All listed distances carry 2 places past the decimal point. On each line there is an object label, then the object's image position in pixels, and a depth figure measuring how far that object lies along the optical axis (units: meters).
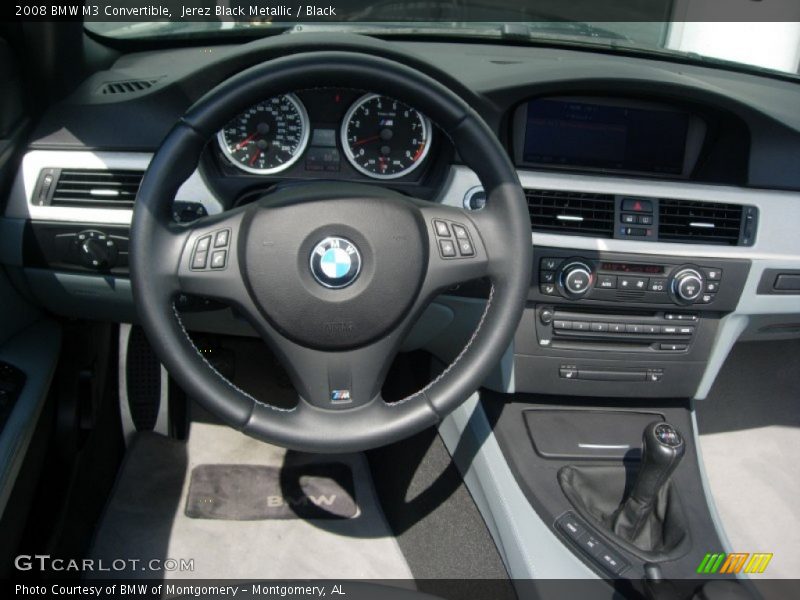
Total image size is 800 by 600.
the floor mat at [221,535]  1.95
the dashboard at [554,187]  1.48
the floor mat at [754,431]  2.17
